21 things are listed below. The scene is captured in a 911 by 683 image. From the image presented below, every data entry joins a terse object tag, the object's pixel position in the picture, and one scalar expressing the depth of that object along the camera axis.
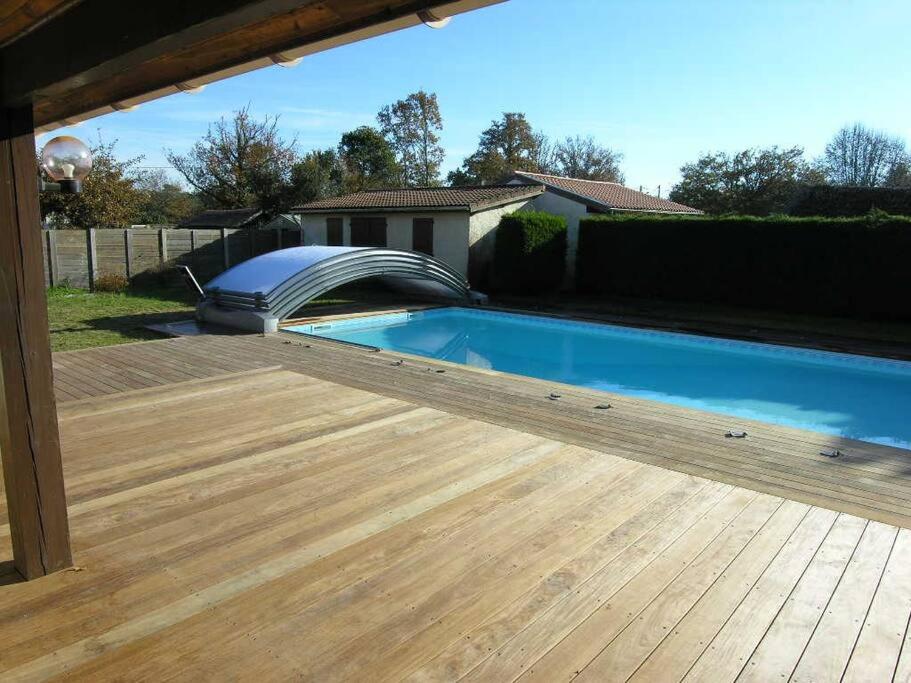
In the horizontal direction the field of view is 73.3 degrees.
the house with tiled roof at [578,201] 18.09
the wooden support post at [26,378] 2.23
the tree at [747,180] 30.41
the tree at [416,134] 37.94
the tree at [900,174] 36.28
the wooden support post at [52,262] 13.97
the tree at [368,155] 33.34
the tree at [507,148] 37.62
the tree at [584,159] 42.41
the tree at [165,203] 32.47
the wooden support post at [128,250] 15.31
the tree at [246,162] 26.33
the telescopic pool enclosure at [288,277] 10.03
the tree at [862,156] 38.00
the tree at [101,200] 17.56
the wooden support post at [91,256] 14.61
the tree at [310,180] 25.91
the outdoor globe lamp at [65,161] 2.66
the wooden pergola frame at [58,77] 1.54
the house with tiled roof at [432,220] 16.56
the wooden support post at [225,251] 17.53
